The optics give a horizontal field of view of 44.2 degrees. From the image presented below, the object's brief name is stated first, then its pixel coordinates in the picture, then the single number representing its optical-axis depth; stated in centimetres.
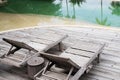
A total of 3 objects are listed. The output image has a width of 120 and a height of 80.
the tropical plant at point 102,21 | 659
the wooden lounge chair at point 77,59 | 290
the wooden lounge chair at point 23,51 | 333
